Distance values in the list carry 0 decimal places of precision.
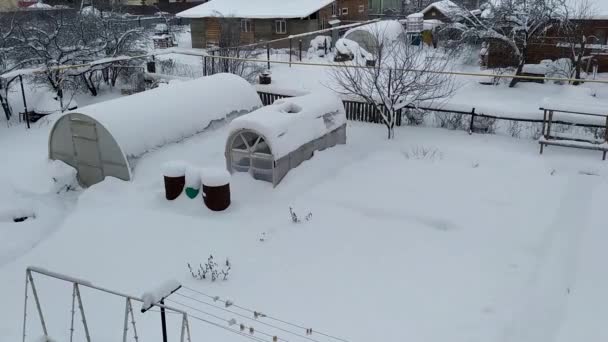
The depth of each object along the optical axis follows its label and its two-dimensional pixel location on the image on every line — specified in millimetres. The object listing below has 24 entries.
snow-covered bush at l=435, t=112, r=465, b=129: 17688
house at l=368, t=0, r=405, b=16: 50500
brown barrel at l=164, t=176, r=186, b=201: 12609
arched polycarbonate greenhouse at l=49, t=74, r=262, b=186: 13633
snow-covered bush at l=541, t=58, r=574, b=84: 25719
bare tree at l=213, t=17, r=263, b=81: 23156
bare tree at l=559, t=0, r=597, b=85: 24358
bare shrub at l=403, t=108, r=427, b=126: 18169
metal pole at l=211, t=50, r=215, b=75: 23391
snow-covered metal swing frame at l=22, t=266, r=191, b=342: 5905
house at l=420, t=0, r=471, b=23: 36947
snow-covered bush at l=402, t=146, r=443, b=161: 15008
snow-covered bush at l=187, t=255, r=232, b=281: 9616
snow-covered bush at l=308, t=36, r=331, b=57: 32344
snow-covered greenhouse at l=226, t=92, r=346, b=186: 12719
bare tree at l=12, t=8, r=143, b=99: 22109
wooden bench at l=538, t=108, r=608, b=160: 14680
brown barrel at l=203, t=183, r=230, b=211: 12016
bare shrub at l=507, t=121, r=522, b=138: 16917
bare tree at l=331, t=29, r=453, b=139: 16406
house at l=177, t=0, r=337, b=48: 34750
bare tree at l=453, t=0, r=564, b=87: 24828
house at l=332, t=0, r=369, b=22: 40234
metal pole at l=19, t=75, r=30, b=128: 19573
